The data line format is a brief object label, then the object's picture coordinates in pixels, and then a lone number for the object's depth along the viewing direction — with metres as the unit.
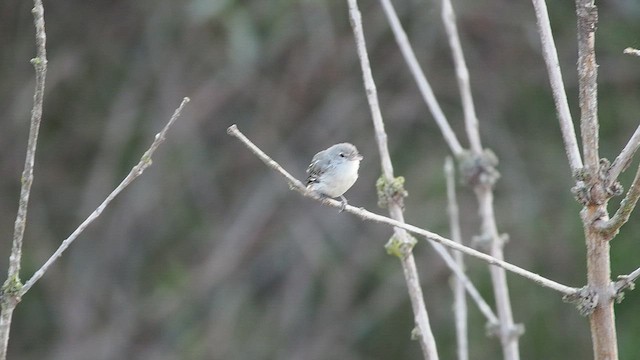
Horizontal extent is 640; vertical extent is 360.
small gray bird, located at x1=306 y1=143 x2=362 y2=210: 5.37
